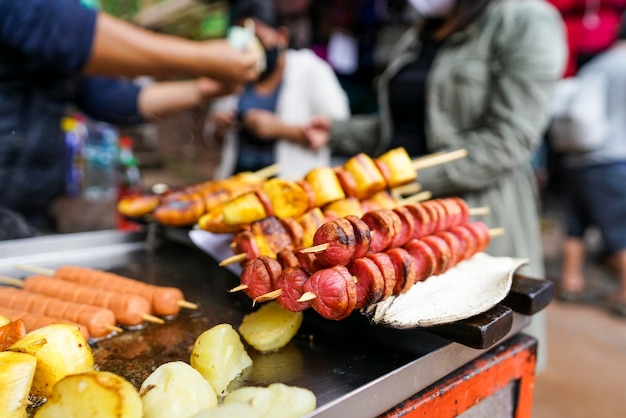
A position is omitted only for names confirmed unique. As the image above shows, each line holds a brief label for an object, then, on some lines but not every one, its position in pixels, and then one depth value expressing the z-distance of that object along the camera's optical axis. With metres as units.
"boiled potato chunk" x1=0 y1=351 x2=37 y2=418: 0.43
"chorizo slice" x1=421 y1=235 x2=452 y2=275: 0.57
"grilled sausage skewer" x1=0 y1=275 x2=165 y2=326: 0.58
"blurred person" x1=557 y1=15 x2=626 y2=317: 1.71
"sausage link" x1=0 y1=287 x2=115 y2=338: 0.56
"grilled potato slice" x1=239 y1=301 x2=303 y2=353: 0.54
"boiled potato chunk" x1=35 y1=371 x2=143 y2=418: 0.41
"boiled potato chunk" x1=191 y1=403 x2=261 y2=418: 0.42
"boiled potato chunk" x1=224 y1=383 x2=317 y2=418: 0.44
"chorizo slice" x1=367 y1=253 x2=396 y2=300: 0.51
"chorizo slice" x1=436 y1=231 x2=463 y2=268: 0.59
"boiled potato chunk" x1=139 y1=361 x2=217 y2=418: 0.44
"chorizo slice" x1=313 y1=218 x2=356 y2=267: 0.51
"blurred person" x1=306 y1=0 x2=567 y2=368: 0.80
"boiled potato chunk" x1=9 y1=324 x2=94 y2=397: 0.46
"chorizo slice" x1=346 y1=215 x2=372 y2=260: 0.52
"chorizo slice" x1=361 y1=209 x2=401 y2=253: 0.55
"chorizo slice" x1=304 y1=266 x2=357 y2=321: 0.49
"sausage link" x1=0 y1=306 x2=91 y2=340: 0.55
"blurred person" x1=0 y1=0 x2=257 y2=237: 0.84
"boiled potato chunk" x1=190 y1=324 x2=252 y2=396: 0.49
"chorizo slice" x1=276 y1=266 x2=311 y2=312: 0.51
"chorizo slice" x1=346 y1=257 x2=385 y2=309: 0.50
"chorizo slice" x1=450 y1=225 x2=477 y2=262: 0.61
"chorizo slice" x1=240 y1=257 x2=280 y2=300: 0.53
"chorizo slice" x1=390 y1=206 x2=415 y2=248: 0.57
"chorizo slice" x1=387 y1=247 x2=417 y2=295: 0.52
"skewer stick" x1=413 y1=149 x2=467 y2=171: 0.73
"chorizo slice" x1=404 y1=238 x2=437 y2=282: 0.56
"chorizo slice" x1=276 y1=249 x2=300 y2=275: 0.54
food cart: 0.49
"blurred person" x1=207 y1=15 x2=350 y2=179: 1.42
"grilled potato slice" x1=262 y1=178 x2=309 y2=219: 0.63
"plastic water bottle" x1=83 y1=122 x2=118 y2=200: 1.97
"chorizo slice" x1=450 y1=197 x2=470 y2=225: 0.65
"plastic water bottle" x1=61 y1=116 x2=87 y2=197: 1.75
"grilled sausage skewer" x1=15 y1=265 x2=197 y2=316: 0.60
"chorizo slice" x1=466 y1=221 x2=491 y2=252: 0.63
